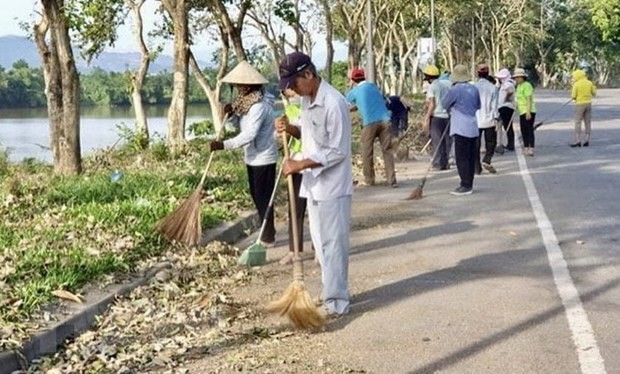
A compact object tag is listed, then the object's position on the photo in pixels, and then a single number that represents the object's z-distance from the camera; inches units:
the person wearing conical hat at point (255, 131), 327.0
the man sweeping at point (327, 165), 241.4
